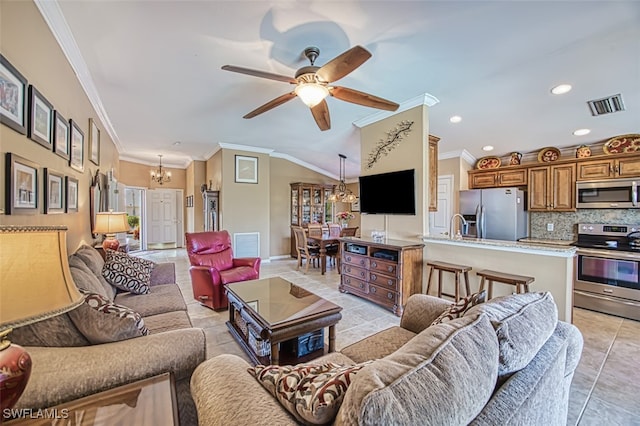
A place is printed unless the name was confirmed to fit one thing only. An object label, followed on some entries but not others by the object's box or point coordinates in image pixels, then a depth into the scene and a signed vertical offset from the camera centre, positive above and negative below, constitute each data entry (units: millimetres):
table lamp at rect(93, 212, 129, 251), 3209 -156
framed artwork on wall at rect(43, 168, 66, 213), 1901 +157
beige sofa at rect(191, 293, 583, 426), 646 -479
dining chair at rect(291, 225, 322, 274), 5672 -779
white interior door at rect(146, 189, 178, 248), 8280 -183
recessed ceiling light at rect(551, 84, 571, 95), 2964 +1400
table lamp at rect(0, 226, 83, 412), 710 -217
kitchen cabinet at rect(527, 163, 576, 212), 4074 +397
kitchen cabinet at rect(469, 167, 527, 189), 4598 +633
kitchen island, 2613 -541
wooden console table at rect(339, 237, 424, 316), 3389 -785
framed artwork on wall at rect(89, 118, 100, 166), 3362 +926
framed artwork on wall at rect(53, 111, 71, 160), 2066 +635
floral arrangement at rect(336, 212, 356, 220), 6734 -64
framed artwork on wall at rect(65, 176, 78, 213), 2348 +168
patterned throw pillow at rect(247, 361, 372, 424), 739 -551
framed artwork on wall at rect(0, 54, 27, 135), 1354 +620
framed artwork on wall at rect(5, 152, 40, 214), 1432 +152
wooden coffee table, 1910 -808
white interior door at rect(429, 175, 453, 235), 5234 +169
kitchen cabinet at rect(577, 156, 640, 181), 3574 +624
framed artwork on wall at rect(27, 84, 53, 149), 1652 +623
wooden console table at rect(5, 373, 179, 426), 867 -682
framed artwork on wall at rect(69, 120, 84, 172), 2535 +655
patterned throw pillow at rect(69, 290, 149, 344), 1313 -548
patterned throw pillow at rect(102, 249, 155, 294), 2528 -591
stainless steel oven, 3160 -749
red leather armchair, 3383 -746
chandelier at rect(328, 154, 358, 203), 6978 +463
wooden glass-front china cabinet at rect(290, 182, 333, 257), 7363 +255
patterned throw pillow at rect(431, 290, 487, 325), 1346 -496
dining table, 5473 -653
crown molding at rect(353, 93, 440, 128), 3468 +1480
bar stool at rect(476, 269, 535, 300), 2629 -671
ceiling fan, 1977 +1110
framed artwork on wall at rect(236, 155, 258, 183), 6185 +1017
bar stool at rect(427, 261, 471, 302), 3117 -690
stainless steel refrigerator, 4316 -20
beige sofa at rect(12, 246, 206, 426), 1043 -657
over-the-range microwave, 3516 +265
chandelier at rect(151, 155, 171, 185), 7779 +1082
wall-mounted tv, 3725 +294
